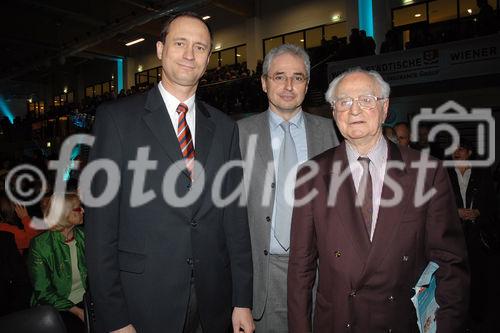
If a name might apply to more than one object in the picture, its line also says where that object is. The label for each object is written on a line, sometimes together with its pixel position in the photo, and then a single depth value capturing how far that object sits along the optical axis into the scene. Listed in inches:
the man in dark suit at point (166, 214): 59.6
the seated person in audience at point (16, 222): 142.6
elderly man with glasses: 62.0
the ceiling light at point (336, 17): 557.0
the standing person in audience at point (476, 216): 149.5
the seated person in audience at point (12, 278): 112.2
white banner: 252.5
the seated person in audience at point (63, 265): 108.0
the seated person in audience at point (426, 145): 189.5
